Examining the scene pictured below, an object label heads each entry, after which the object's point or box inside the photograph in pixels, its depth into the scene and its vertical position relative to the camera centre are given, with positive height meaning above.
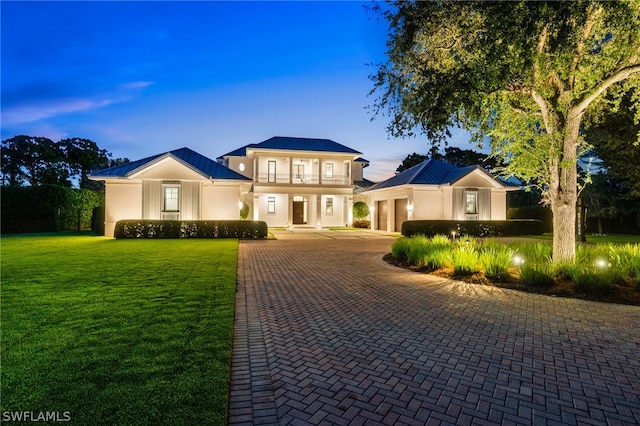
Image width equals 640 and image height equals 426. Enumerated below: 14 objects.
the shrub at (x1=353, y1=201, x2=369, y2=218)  31.59 +0.85
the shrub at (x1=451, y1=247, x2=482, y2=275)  8.89 -1.15
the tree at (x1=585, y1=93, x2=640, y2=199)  16.52 +3.89
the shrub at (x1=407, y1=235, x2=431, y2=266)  10.71 -1.05
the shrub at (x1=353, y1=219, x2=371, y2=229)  31.58 -0.42
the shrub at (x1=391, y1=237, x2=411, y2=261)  11.81 -1.04
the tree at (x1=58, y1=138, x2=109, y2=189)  39.75 +7.38
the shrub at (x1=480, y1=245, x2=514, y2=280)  8.41 -1.11
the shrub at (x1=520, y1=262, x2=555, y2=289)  7.62 -1.28
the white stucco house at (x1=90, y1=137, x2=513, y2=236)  20.97 +2.22
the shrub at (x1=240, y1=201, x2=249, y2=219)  27.11 +0.57
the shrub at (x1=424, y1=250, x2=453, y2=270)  9.81 -1.15
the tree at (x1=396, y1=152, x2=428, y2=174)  46.90 +8.16
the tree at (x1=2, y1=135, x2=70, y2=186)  40.09 +7.05
